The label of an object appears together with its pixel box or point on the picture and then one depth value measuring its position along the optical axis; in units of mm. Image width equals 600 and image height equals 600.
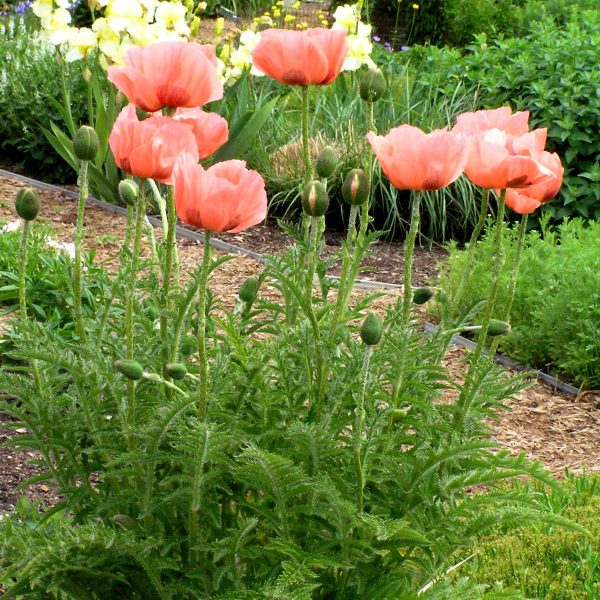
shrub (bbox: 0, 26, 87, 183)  6727
